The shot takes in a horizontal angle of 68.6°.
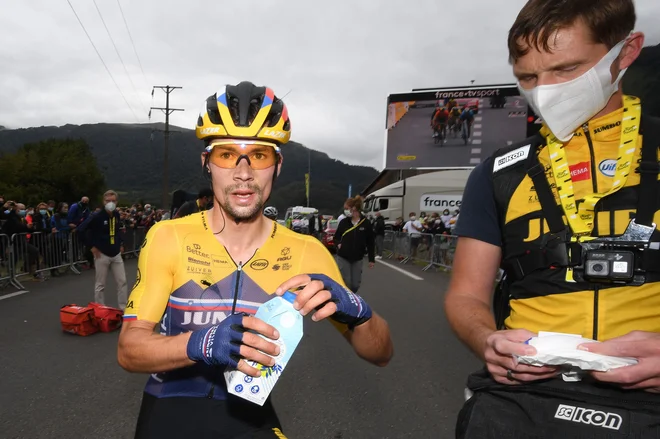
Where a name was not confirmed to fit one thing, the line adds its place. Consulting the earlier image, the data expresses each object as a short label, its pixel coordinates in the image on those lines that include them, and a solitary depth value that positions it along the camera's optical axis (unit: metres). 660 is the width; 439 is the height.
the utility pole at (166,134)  39.15
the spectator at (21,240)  11.20
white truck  30.50
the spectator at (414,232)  18.65
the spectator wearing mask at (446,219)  18.22
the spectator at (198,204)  7.14
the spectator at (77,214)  14.27
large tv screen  29.67
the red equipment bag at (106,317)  6.99
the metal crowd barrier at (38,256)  10.66
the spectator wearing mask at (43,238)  12.06
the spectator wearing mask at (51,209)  14.94
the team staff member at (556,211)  1.43
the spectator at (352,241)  8.60
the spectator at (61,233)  12.87
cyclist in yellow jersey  1.67
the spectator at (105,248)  8.33
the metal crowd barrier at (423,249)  15.45
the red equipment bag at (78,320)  6.78
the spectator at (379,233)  20.88
